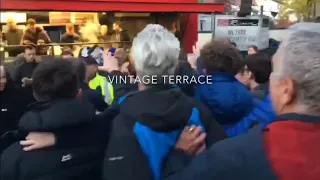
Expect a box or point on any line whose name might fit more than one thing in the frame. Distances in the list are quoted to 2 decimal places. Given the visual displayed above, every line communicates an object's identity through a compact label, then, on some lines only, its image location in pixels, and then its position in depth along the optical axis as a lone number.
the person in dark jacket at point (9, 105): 2.73
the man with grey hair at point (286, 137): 0.89
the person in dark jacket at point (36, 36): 6.27
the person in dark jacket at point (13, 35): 5.97
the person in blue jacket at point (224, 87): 2.09
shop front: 6.51
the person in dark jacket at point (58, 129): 1.48
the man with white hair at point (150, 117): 1.33
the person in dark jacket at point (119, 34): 7.59
